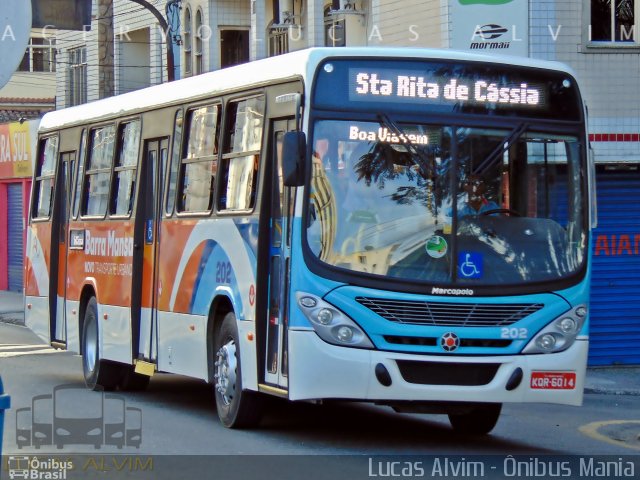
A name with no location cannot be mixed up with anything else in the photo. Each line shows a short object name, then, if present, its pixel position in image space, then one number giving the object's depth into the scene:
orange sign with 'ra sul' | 37.91
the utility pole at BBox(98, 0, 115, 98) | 27.05
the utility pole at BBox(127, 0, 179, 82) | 25.44
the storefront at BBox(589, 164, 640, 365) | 20.09
